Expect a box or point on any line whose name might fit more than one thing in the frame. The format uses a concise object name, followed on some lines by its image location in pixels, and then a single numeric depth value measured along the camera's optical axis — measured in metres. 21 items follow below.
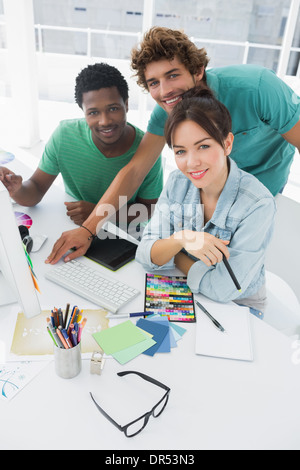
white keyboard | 1.08
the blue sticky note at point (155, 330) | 0.93
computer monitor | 0.74
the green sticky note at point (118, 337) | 0.93
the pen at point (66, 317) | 0.82
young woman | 1.10
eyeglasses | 0.73
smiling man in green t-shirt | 1.55
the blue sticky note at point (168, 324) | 0.95
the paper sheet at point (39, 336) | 0.90
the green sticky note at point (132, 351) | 0.90
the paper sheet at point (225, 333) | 0.93
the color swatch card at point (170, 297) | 1.06
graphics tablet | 1.26
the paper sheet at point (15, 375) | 0.80
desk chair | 1.51
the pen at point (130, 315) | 1.03
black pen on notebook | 1.00
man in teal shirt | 1.31
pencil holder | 0.81
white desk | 0.73
